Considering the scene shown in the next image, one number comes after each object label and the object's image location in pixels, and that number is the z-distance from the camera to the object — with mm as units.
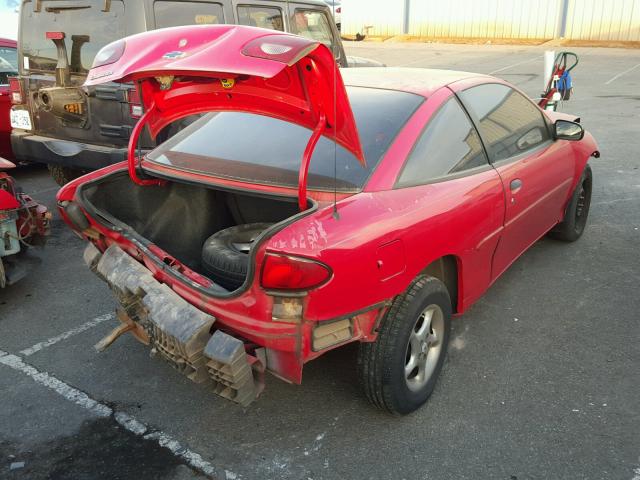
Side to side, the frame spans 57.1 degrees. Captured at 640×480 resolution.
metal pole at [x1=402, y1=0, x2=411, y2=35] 27453
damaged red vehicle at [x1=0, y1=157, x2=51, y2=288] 3881
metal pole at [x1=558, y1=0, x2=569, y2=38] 24078
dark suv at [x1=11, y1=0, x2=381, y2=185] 5207
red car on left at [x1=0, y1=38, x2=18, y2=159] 6655
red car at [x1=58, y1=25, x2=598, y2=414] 2307
